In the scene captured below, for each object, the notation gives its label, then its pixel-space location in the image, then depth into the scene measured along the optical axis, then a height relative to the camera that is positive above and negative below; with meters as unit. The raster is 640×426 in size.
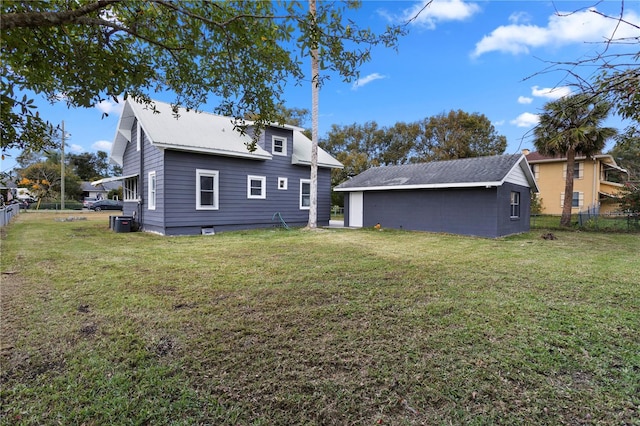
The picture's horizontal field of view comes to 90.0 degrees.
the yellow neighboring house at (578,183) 22.78 +1.89
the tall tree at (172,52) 1.82 +1.07
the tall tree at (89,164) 51.98 +6.43
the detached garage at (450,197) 11.87 +0.43
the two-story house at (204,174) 10.95 +1.14
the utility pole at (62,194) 27.70 +0.64
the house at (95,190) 47.22 +1.79
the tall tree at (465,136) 28.84 +6.53
